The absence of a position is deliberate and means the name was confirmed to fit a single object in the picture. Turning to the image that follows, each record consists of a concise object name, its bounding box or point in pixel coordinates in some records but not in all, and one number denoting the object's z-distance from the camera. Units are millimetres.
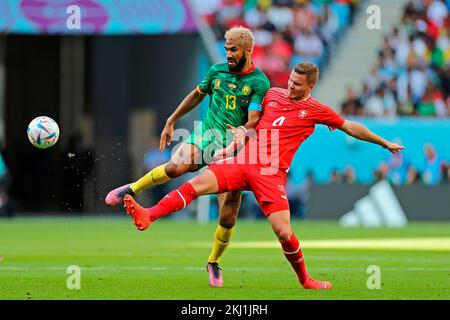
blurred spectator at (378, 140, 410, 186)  27062
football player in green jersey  11164
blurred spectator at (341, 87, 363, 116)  28219
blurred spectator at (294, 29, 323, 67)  29719
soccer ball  12109
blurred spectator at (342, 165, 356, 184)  27281
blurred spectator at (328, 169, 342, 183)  27406
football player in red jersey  10680
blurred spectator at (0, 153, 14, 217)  27781
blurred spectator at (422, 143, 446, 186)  26688
